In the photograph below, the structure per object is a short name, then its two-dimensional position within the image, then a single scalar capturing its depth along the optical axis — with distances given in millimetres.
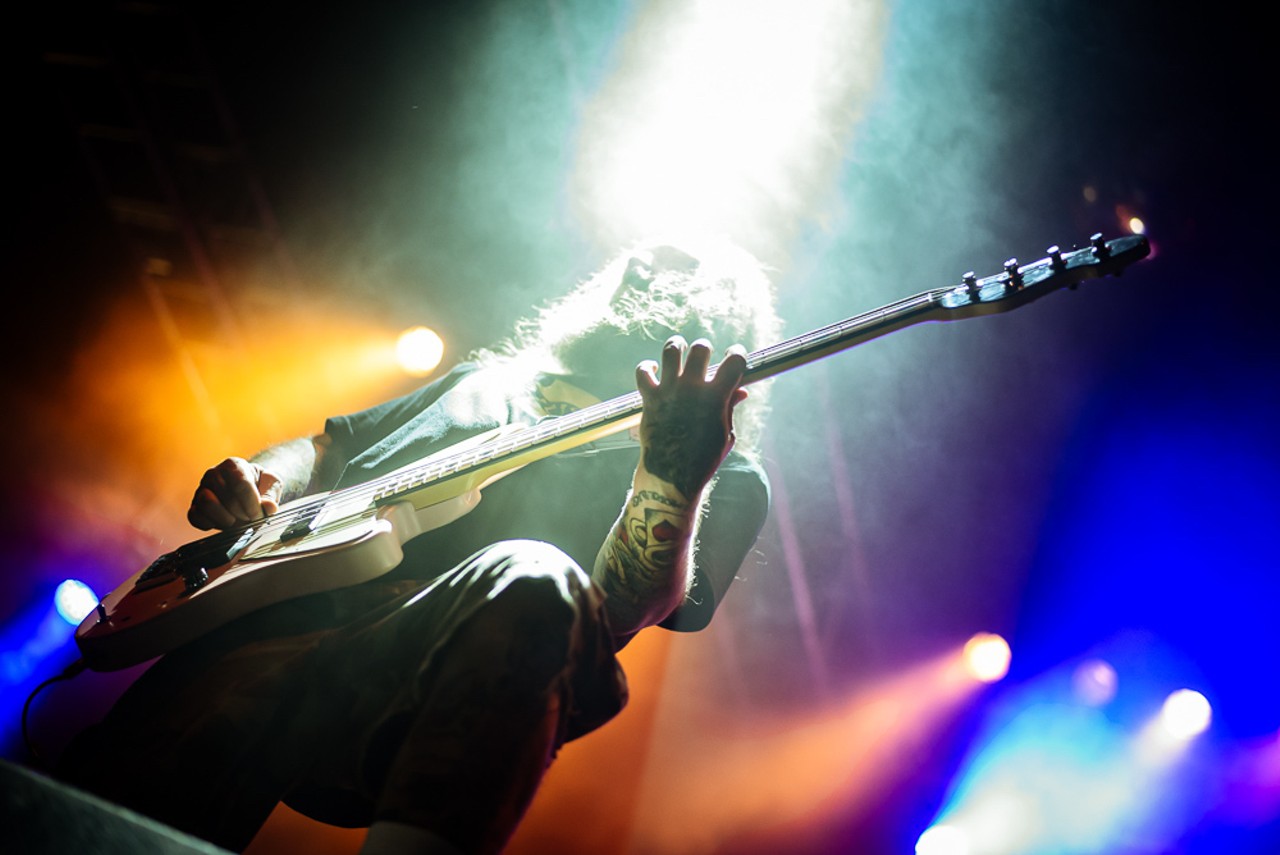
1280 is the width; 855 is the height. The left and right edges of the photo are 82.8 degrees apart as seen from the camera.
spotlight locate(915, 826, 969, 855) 4523
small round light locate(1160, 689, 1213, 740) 4125
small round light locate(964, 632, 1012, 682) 4363
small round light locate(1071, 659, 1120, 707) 4320
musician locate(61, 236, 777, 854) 936
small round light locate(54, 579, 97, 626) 3830
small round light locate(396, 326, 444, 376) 4500
